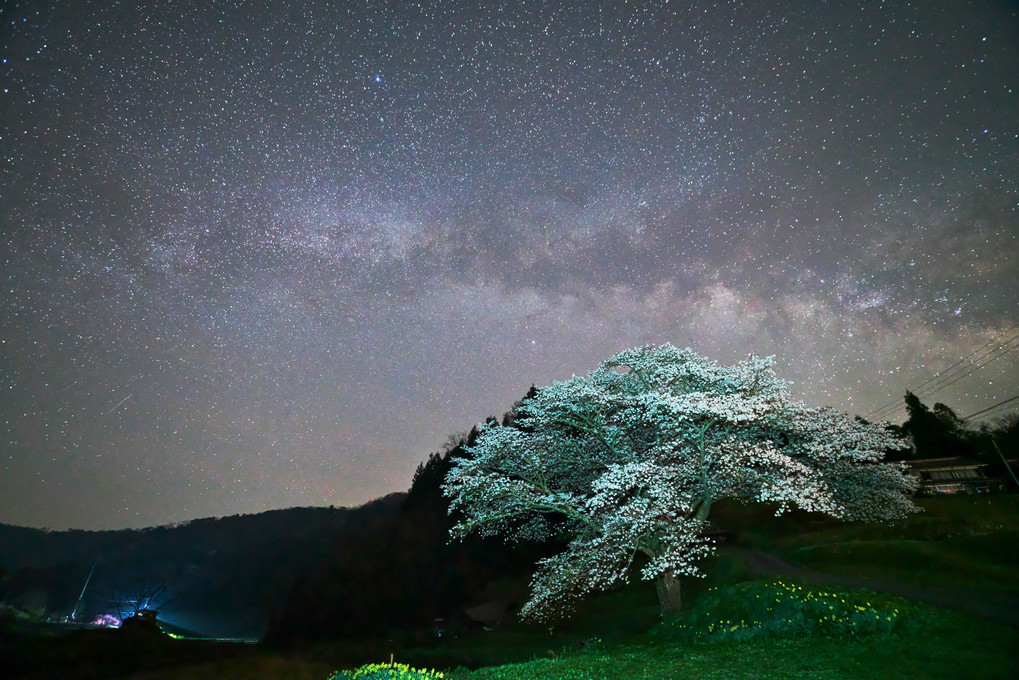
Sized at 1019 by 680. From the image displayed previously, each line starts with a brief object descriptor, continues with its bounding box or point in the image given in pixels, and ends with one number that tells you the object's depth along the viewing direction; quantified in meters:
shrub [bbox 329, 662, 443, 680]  10.04
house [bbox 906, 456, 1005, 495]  54.03
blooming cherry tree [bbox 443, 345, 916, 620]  17.42
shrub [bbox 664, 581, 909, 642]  13.78
